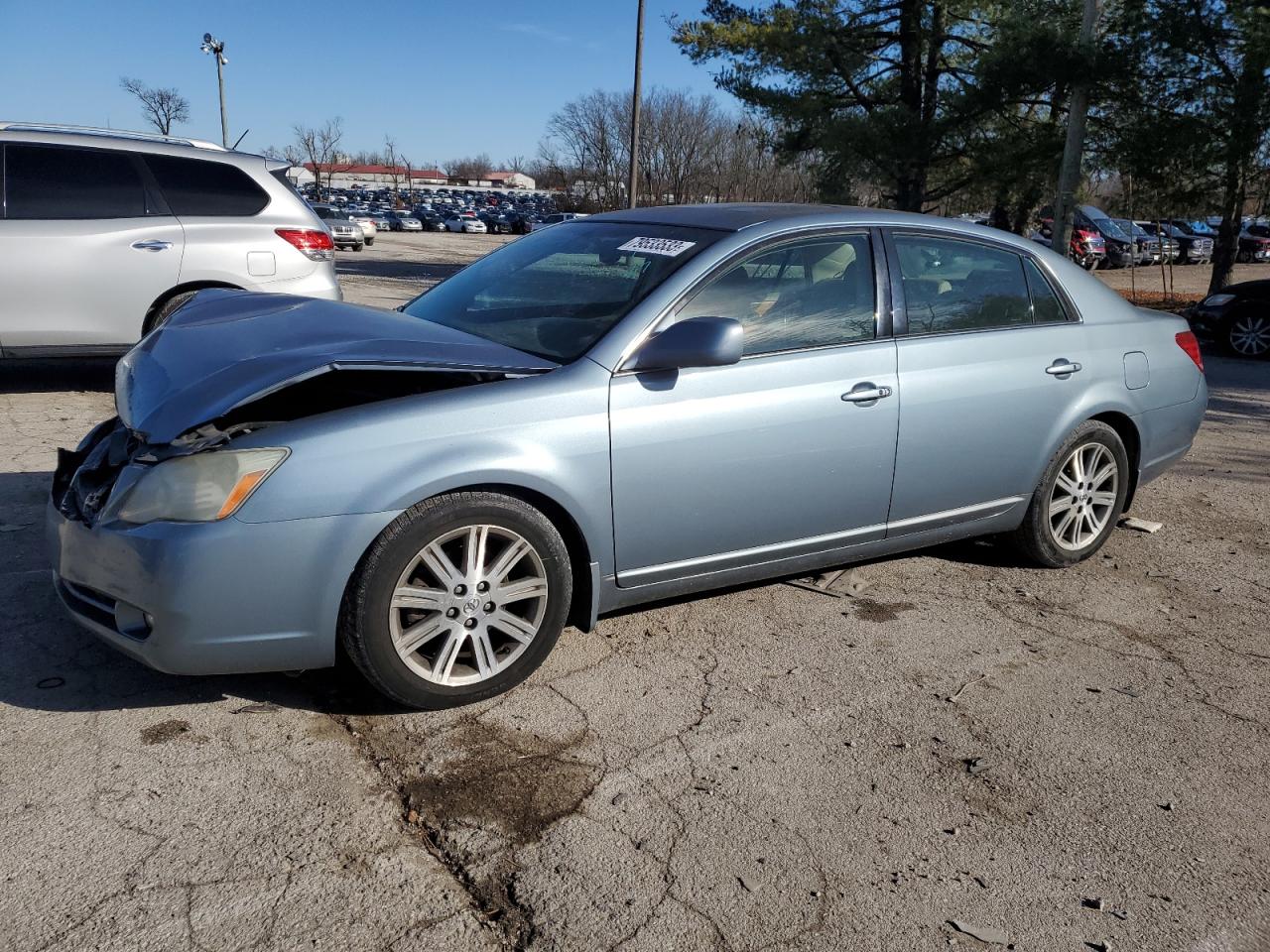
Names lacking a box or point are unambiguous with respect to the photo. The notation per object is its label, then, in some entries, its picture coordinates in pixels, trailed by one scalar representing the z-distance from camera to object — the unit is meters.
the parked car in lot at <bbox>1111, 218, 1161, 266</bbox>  30.23
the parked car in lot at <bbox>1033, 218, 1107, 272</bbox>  29.34
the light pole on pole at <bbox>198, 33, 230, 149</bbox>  34.84
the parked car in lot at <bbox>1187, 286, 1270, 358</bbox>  12.60
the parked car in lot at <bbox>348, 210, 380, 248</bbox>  36.05
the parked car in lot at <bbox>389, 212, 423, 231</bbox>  57.84
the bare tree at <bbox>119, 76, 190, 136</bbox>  52.41
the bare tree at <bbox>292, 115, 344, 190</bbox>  91.62
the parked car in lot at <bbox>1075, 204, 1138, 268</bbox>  31.27
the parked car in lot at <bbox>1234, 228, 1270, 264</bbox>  37.25
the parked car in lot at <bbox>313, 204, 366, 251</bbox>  31.56
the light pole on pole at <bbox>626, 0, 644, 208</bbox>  23.27
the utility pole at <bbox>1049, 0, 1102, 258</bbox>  15.30
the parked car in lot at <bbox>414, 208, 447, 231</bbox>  62.56
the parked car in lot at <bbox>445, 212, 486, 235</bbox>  59.88
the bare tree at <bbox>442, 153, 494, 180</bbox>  159.75
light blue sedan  3.07
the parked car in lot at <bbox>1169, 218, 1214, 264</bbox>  36.91
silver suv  7.11
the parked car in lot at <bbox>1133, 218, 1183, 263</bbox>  34.51
